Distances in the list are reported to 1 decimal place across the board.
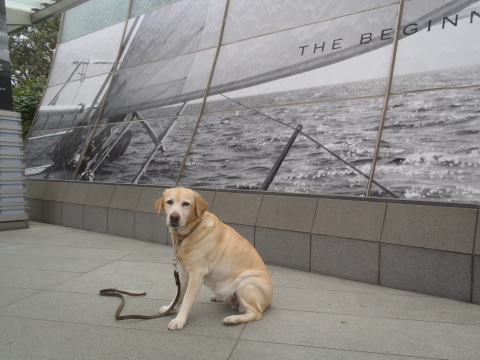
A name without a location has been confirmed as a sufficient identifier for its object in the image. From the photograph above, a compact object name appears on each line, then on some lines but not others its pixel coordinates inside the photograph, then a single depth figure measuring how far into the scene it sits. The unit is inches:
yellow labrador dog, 143.6
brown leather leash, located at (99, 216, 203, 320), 148.6
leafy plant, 1079.6
